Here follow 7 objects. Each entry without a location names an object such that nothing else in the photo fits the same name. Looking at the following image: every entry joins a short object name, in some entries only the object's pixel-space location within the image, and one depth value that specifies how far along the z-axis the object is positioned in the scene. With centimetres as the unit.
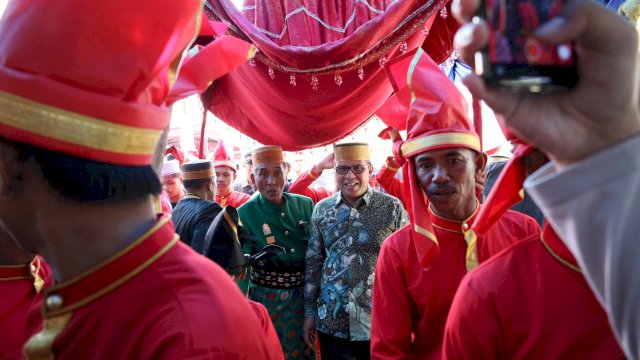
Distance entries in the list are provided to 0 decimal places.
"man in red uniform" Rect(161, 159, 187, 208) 498
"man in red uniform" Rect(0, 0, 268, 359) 92
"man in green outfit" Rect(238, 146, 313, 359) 336
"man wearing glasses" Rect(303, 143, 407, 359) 295
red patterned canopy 198
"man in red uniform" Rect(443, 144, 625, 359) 120
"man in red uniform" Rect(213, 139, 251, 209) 514
